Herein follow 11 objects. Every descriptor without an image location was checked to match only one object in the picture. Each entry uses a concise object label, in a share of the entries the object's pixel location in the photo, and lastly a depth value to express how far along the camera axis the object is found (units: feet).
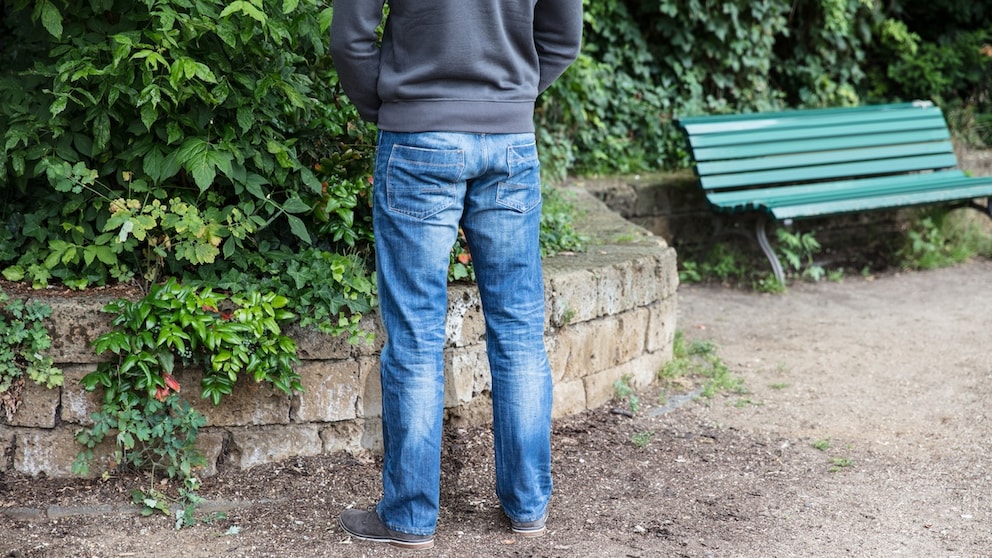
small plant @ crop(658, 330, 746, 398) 15.47
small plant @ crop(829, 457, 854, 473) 12.57
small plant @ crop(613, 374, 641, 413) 14.61
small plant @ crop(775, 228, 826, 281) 20.98
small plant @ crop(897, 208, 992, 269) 22.65
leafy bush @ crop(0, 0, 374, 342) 11.18
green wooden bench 20.65
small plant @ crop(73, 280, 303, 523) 11.27
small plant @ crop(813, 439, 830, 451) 13.20
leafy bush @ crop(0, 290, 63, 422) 11.41
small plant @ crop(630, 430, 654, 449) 13.25
